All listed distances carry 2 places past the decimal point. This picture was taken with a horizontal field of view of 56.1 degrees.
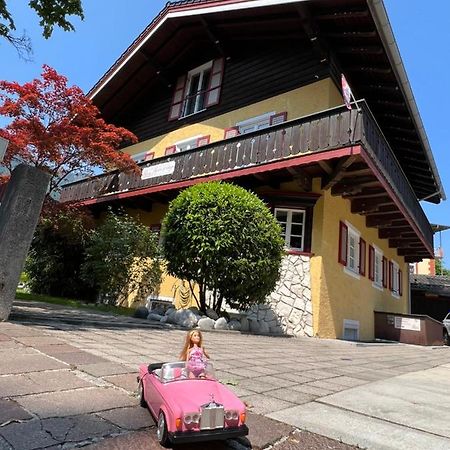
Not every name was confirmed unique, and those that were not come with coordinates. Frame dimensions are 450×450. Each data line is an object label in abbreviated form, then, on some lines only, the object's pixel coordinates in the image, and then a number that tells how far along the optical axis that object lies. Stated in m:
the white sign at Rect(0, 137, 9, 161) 4.84
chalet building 11.03
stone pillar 6.14
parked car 19.83
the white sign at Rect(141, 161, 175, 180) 13.69
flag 9.70
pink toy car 2.32
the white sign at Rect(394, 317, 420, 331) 14.67
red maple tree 11.16
